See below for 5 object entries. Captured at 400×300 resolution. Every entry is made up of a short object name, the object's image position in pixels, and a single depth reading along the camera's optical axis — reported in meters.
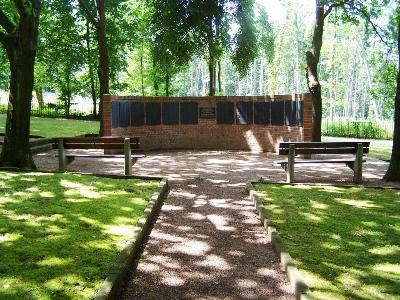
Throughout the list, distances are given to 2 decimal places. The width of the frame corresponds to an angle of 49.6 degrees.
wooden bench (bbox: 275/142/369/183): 10.67
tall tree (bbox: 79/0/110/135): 19.80
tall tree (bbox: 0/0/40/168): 10.49
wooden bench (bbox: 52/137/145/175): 11.30
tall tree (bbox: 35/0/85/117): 31.94
